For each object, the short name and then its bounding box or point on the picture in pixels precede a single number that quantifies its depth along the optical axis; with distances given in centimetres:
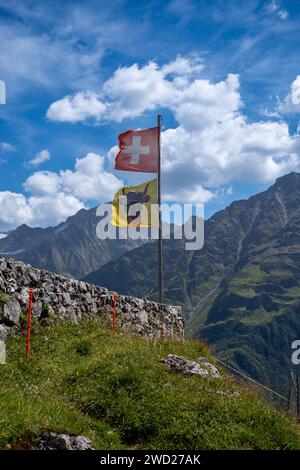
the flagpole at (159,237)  2254
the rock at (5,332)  1381
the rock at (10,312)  1431
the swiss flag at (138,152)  2355
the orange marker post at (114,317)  1924
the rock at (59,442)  746
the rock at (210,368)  1436
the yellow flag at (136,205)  2311
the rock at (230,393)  1210
